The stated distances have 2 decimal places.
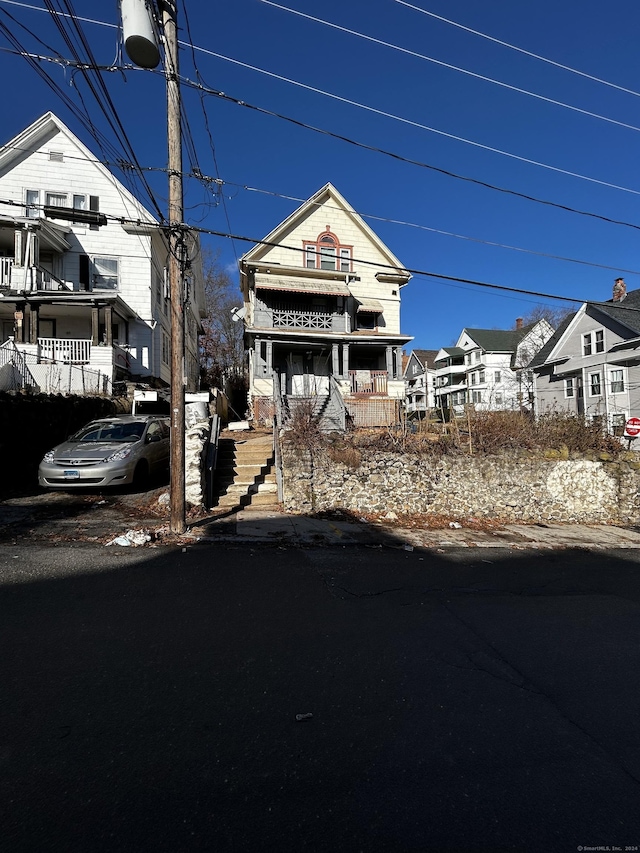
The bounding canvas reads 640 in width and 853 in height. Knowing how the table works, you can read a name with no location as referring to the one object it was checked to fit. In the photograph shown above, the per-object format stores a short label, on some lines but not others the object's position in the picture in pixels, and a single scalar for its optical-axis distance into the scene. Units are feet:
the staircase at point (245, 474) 32.86
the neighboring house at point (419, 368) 172.86
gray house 75.51
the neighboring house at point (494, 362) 133.90
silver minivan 29.89
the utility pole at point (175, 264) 23.82
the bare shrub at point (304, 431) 33.01
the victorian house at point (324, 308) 77.05
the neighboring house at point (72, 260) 65.46
